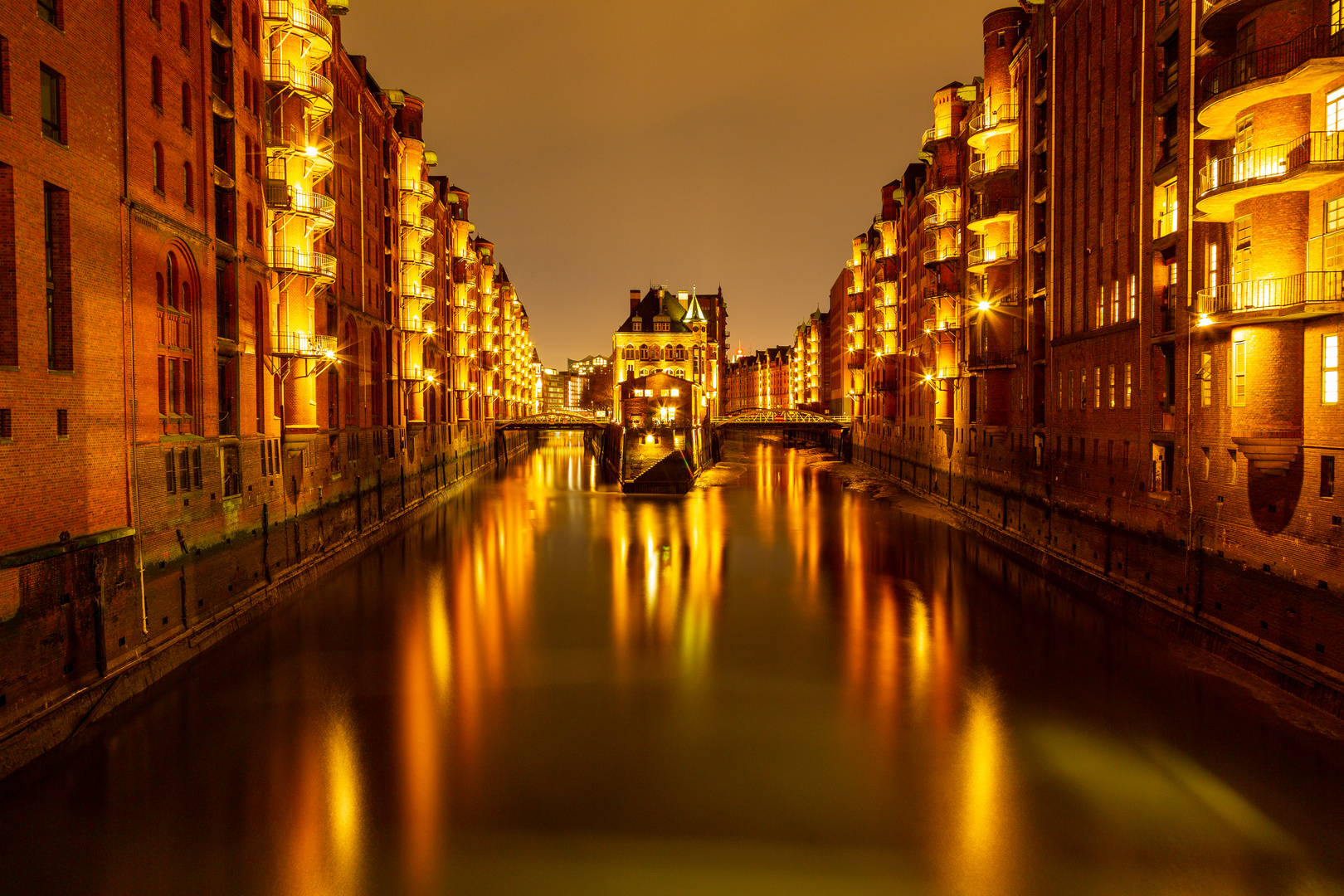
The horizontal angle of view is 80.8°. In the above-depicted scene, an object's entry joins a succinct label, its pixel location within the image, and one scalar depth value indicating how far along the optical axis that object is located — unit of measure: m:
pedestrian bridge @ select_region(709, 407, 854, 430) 75.12
